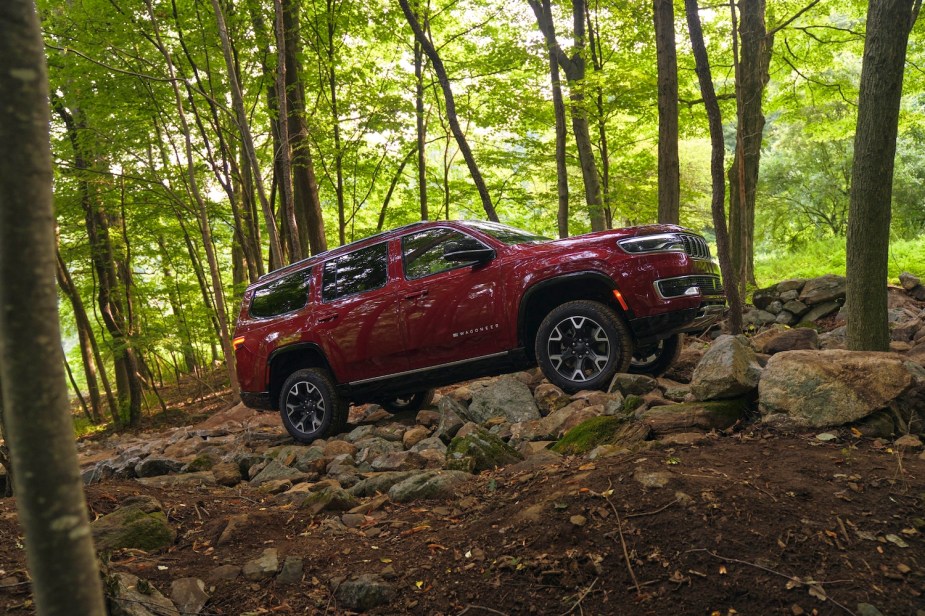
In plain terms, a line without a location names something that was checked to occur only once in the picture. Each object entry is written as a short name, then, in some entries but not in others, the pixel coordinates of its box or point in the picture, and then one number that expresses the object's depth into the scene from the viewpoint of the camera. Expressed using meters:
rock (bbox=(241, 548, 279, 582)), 3.46
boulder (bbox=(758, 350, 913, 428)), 4.41
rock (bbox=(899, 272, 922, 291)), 10.48
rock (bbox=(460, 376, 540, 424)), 6.64
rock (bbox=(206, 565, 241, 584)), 3.45
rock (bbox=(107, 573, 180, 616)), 2.81
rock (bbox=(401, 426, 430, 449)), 6.72
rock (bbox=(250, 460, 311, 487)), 5.96
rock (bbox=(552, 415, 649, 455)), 4.77
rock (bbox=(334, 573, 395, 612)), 3.09
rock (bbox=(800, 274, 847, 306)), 9.88
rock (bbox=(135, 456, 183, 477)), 6.77
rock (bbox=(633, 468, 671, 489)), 3.49
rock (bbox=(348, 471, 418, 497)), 5.09
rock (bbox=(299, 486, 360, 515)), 4.63
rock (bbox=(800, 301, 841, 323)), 9.78
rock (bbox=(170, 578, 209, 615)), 3.14
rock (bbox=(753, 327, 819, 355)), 6.98
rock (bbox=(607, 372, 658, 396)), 5.98
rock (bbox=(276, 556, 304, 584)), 3.40
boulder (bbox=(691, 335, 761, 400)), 4.99
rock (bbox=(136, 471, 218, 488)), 6.05
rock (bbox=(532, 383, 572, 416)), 6.36
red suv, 6.06
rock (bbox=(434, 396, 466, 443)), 6.61
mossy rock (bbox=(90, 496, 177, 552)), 3.97
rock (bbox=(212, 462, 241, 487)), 6.25
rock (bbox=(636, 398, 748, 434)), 4.80
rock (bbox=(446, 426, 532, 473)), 5.21
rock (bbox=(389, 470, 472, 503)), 4.67
